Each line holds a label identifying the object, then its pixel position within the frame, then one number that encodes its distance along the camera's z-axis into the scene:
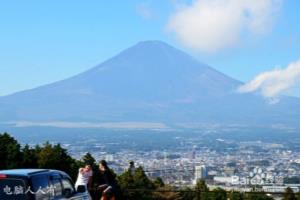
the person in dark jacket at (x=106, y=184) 15.38
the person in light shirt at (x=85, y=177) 15.64
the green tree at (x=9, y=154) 24.79
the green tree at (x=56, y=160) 25.90
